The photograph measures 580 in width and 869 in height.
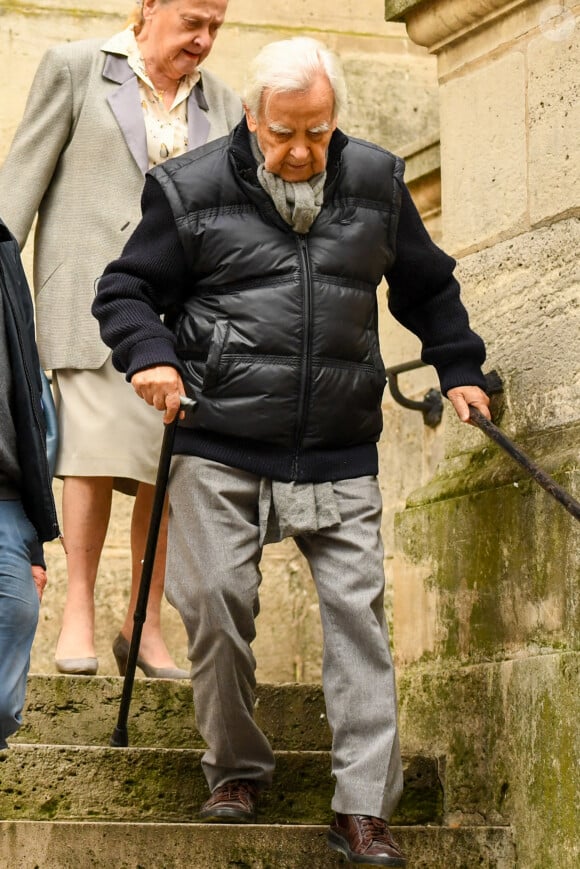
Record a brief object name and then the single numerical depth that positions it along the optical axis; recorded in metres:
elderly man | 8.11
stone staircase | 7.93
